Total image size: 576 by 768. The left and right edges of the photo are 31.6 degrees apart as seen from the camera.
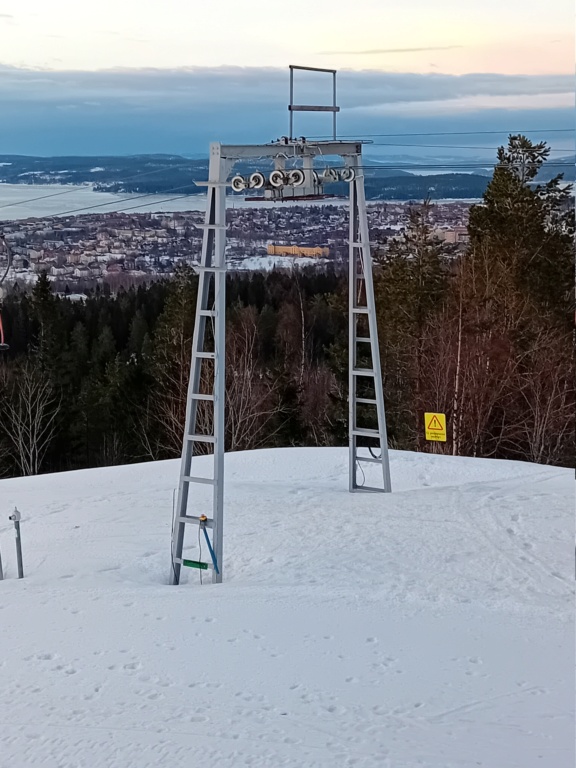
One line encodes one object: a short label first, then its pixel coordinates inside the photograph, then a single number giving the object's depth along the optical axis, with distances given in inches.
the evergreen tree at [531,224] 1241.4
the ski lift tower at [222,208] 474.3
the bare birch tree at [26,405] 1358.3
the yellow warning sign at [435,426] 759.1
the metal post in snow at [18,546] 514.6
